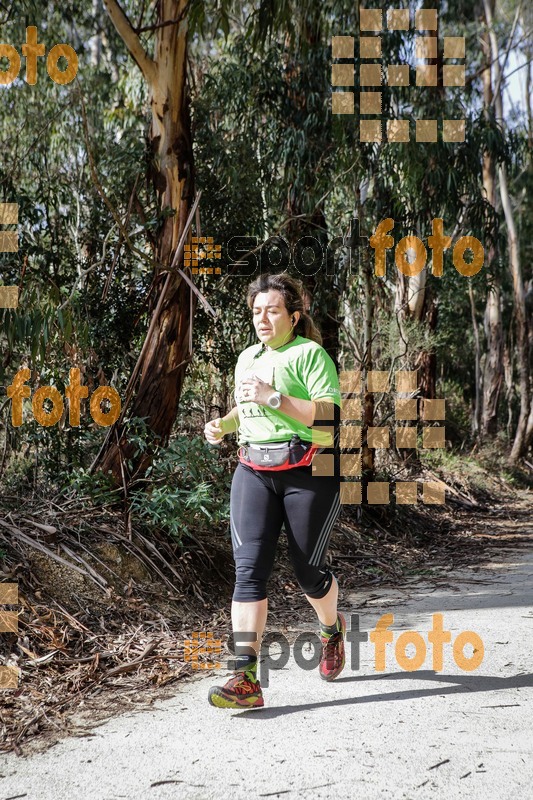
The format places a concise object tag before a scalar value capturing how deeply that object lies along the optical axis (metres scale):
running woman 3.88
